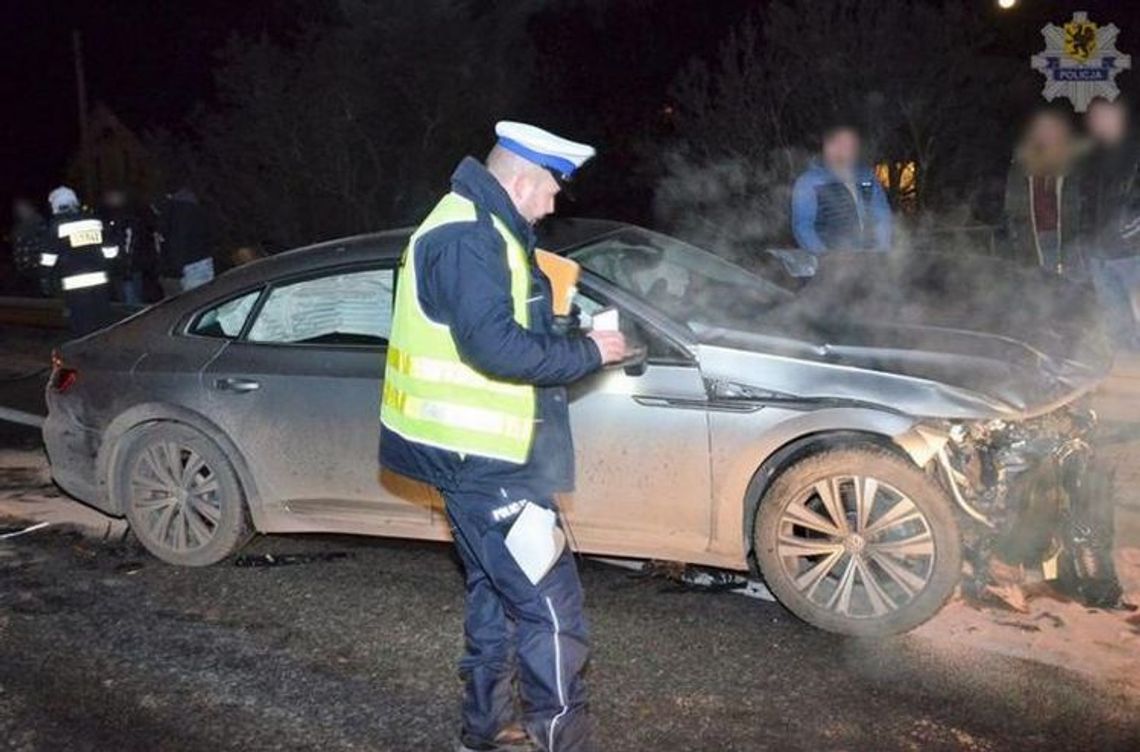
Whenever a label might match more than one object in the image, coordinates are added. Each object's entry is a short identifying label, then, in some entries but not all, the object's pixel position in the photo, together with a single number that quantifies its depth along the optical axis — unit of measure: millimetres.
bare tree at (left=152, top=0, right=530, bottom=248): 22469
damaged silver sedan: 4645
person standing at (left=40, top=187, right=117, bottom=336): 10156
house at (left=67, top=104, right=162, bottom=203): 24141
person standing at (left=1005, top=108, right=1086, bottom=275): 8141
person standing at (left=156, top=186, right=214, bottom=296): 11023
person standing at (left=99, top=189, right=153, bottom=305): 10922
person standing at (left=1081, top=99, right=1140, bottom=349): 7504
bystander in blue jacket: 7402
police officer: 3277
